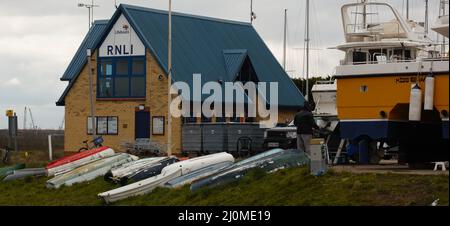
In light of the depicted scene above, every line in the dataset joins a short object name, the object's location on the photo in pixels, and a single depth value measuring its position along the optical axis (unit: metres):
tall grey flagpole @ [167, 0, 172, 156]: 41.72
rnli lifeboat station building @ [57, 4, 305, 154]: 50.75
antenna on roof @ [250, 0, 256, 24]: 66.86
